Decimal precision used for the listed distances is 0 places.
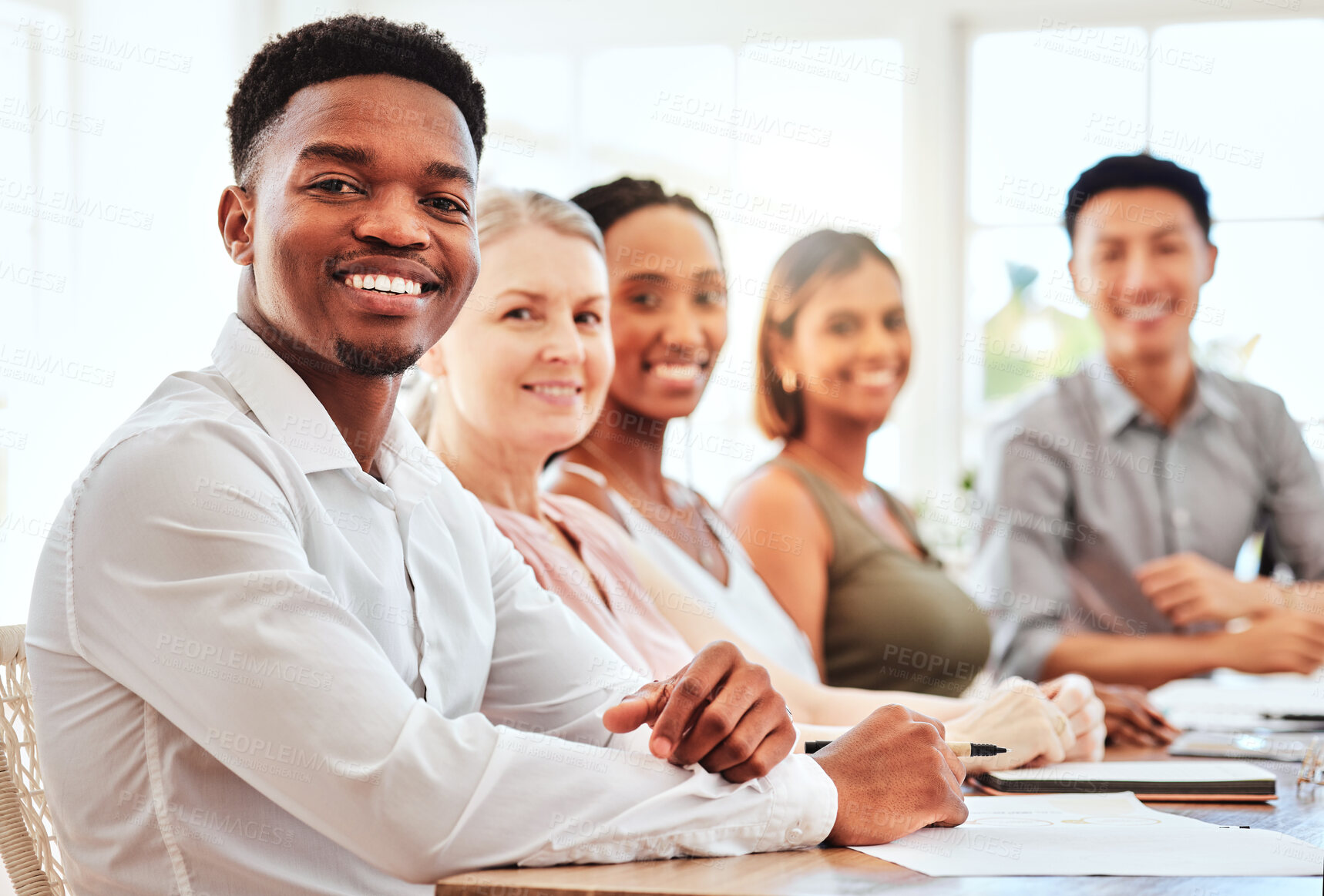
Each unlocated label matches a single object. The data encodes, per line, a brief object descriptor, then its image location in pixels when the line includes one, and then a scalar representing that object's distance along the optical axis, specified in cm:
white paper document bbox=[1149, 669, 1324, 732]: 208
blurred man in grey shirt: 306
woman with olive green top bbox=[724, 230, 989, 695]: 242
